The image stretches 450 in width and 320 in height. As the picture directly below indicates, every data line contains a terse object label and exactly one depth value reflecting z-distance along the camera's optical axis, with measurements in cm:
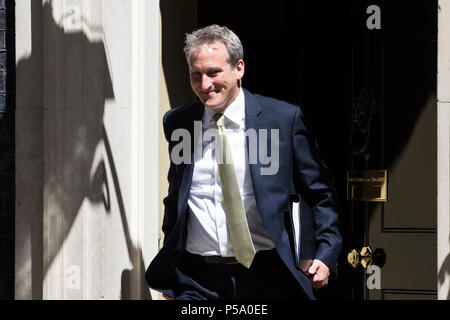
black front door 1186
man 914
